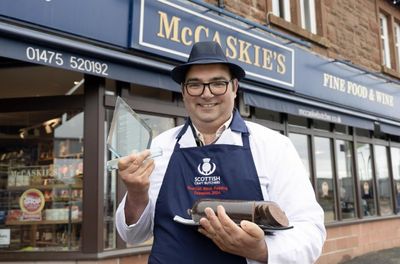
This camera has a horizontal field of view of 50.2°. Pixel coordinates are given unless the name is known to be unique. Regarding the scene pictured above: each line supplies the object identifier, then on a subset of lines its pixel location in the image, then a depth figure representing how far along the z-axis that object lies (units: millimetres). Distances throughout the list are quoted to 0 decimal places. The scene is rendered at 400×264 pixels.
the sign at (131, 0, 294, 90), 4805
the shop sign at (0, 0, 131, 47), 3822
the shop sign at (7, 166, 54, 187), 4809
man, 1484
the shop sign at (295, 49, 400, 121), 7172
